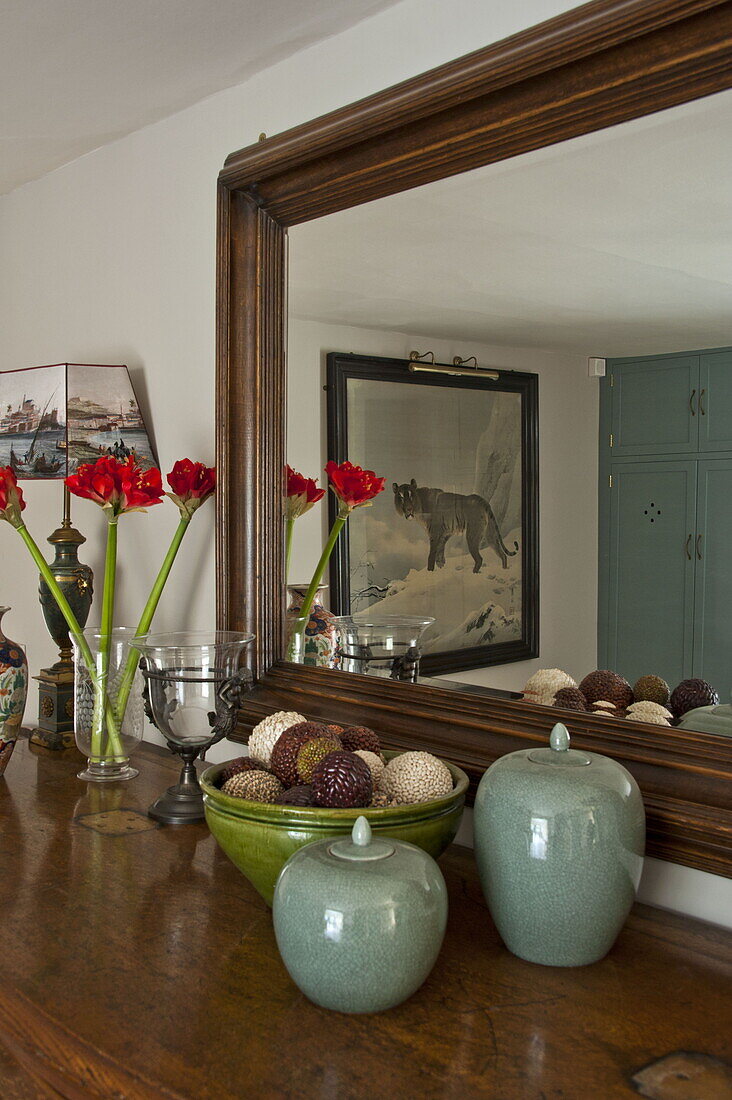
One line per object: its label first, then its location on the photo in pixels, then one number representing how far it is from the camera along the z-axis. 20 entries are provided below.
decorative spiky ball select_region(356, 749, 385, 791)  1.27
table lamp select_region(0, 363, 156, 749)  2.01
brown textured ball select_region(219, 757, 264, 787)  1.30
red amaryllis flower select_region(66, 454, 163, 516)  1.76
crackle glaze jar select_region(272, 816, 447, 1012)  0.93
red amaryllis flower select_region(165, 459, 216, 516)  1.87
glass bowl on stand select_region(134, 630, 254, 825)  1.59
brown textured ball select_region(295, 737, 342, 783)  1.23
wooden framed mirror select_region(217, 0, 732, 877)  1.18
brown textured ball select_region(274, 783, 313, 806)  1.16
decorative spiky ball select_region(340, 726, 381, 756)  1.34
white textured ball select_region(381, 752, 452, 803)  1.21
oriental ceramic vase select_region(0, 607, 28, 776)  1.85
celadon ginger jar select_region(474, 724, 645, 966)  1.03
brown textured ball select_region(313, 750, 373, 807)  1.15
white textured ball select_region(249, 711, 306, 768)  1.34
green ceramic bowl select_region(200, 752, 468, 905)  1.14
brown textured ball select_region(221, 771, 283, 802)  1.22
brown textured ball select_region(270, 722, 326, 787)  1.25
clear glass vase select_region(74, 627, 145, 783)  1.82
